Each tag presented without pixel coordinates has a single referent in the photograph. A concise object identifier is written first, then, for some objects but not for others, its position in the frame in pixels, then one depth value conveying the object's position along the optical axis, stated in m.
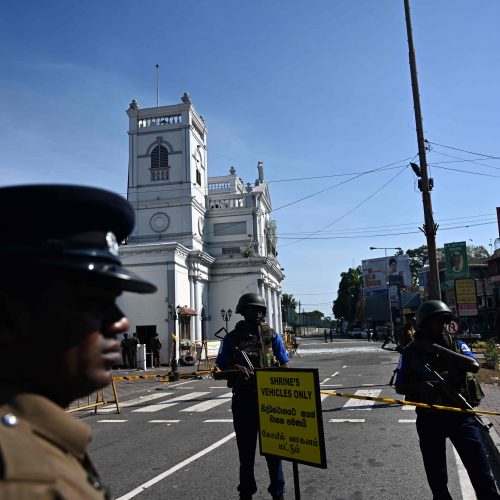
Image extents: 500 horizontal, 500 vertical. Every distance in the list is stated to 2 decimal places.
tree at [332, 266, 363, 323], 102.19
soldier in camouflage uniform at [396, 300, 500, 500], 3.84
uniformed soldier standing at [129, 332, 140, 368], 26.49
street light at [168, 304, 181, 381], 30.92
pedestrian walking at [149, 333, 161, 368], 27.75
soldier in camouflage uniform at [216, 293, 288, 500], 4.66
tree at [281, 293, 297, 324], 103.62
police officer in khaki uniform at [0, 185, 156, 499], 1.12
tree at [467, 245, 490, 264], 80.94
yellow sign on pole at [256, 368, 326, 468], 4.31
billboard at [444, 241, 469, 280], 22.77
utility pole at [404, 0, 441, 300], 13.80
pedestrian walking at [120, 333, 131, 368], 26.55
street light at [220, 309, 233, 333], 35.12
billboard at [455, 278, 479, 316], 19.64
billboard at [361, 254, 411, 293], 65.94
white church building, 34.28
